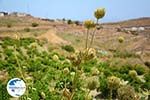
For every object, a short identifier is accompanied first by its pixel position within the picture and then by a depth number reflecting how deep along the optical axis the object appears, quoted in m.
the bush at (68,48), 14.24
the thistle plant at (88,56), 1.06
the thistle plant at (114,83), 1.09
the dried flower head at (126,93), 0.97
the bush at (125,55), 12.93
